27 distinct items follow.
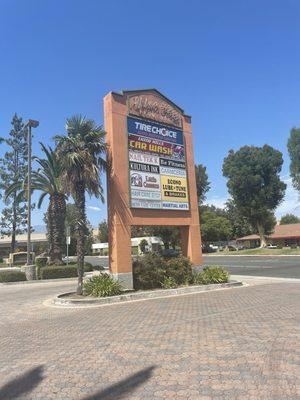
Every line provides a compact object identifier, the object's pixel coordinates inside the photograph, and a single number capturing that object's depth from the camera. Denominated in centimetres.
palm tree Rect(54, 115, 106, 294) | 1544
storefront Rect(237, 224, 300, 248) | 7556
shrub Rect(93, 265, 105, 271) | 3280
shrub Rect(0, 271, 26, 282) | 2426
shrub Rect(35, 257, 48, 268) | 2930
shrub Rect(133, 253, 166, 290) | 1614
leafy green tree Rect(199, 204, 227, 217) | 9763
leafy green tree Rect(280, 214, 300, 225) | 12450
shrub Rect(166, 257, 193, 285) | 1681
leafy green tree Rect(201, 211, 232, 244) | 7344
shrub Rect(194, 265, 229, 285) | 1750
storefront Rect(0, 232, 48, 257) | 7525
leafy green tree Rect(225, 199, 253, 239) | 9256
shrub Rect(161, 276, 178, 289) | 1630
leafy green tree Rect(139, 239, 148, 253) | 6381
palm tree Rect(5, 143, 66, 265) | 2875
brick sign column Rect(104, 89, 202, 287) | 1584
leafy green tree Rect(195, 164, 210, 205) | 7300
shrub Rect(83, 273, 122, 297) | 1463
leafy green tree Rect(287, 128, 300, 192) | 6388
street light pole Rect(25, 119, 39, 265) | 2570
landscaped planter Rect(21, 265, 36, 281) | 2502
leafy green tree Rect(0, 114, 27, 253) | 4869
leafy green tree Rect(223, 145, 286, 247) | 6384
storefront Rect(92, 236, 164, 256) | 6624
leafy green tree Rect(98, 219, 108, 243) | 10959
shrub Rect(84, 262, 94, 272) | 3054
